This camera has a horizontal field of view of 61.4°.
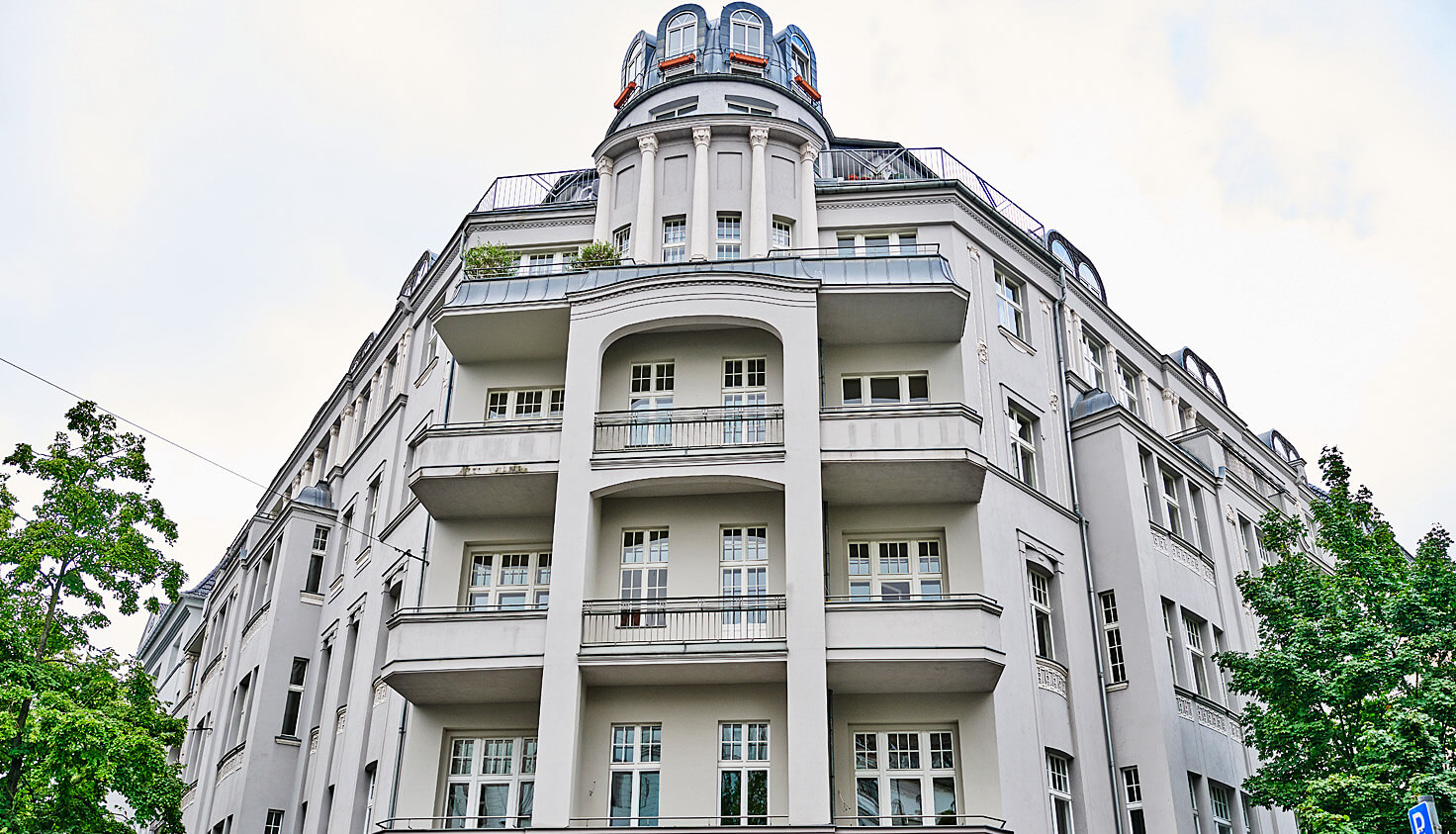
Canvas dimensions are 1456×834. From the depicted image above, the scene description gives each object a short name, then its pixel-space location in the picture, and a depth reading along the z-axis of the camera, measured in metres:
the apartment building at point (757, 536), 20.58
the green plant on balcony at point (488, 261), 25.55
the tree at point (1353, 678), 18.47
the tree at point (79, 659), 19.89
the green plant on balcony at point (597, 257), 25.09
